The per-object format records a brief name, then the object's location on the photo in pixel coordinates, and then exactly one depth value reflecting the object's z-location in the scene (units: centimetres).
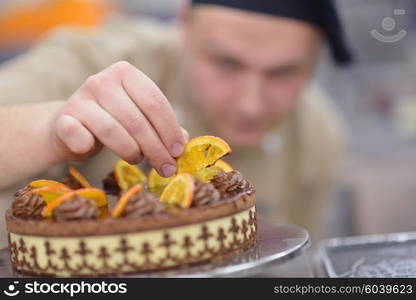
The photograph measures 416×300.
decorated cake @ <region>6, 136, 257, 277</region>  88
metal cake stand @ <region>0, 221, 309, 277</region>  86
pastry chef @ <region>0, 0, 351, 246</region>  98
